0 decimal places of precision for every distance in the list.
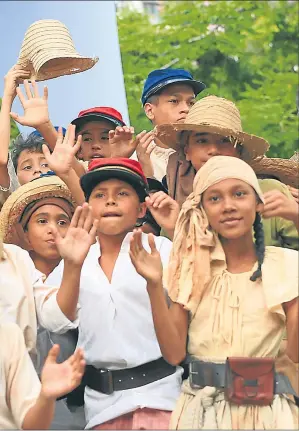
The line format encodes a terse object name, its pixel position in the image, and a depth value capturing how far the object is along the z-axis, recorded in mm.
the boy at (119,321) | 5854
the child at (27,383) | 5316
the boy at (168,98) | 7602
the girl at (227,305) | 5483
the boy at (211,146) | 6247
